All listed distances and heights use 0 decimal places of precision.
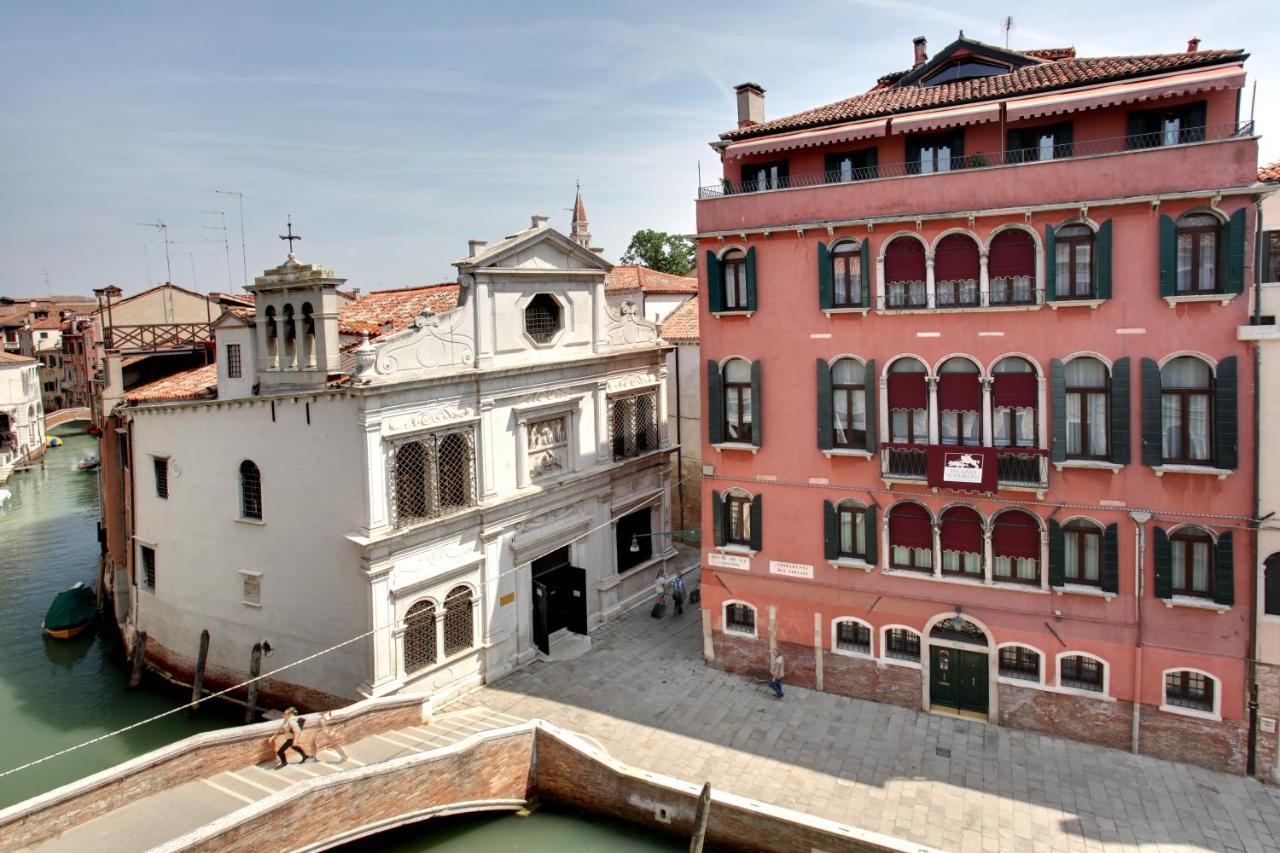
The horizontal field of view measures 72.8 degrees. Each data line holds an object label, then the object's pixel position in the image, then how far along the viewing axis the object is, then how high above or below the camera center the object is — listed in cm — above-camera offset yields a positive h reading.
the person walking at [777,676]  1845 -658
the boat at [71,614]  2530 -677
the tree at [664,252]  6669 +902
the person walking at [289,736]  1489 -613
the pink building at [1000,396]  1479 -66
